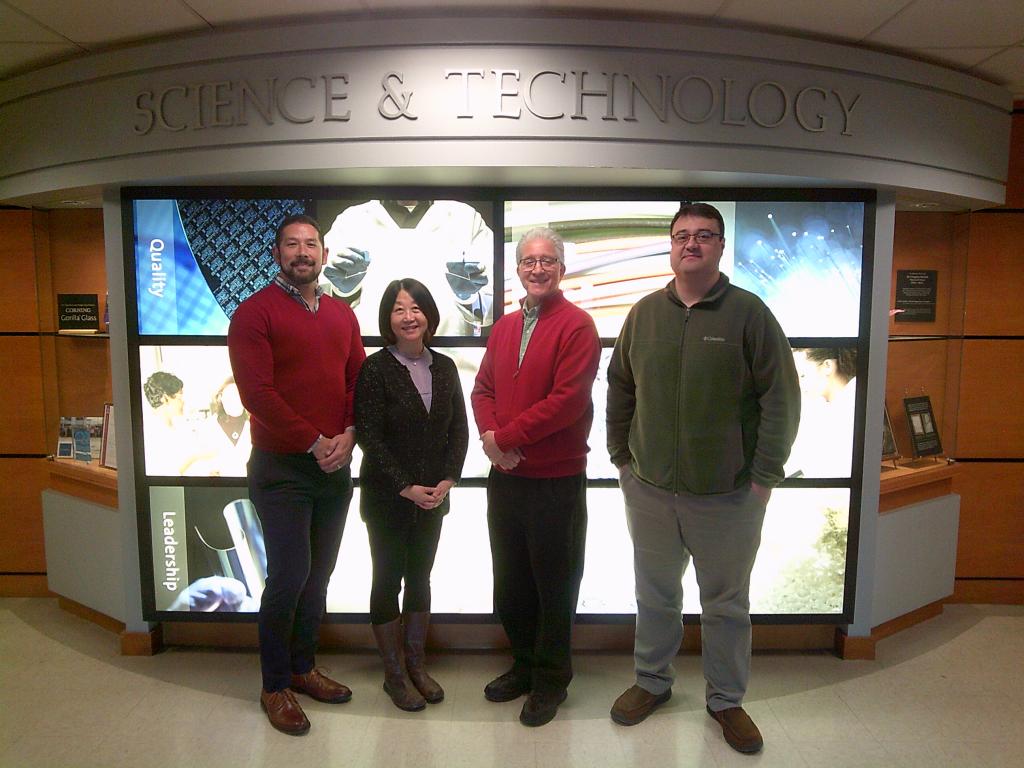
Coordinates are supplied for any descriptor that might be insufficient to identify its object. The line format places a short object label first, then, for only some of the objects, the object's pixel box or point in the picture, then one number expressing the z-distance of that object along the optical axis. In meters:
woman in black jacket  2.57
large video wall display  2.96
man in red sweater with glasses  2.49
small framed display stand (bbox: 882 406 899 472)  3.47
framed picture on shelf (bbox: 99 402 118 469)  3.38
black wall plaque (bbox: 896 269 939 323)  3.69
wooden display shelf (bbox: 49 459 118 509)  3.26
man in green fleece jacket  2.40
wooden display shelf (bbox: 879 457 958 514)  3.24
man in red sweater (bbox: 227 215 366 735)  2.48
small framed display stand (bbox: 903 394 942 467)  3.59
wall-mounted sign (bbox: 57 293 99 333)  3.71
